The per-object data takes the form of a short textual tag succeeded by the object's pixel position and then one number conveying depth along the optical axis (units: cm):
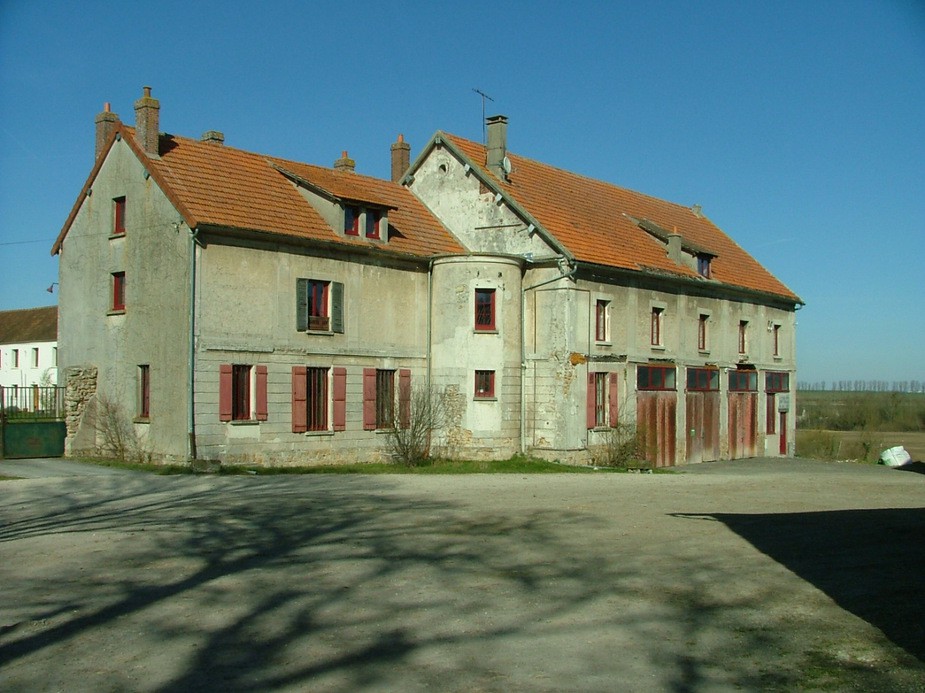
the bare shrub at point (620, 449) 3042
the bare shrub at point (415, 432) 2777
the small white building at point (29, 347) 5916
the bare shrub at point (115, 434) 2578
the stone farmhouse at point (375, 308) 2508
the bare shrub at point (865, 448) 4481
